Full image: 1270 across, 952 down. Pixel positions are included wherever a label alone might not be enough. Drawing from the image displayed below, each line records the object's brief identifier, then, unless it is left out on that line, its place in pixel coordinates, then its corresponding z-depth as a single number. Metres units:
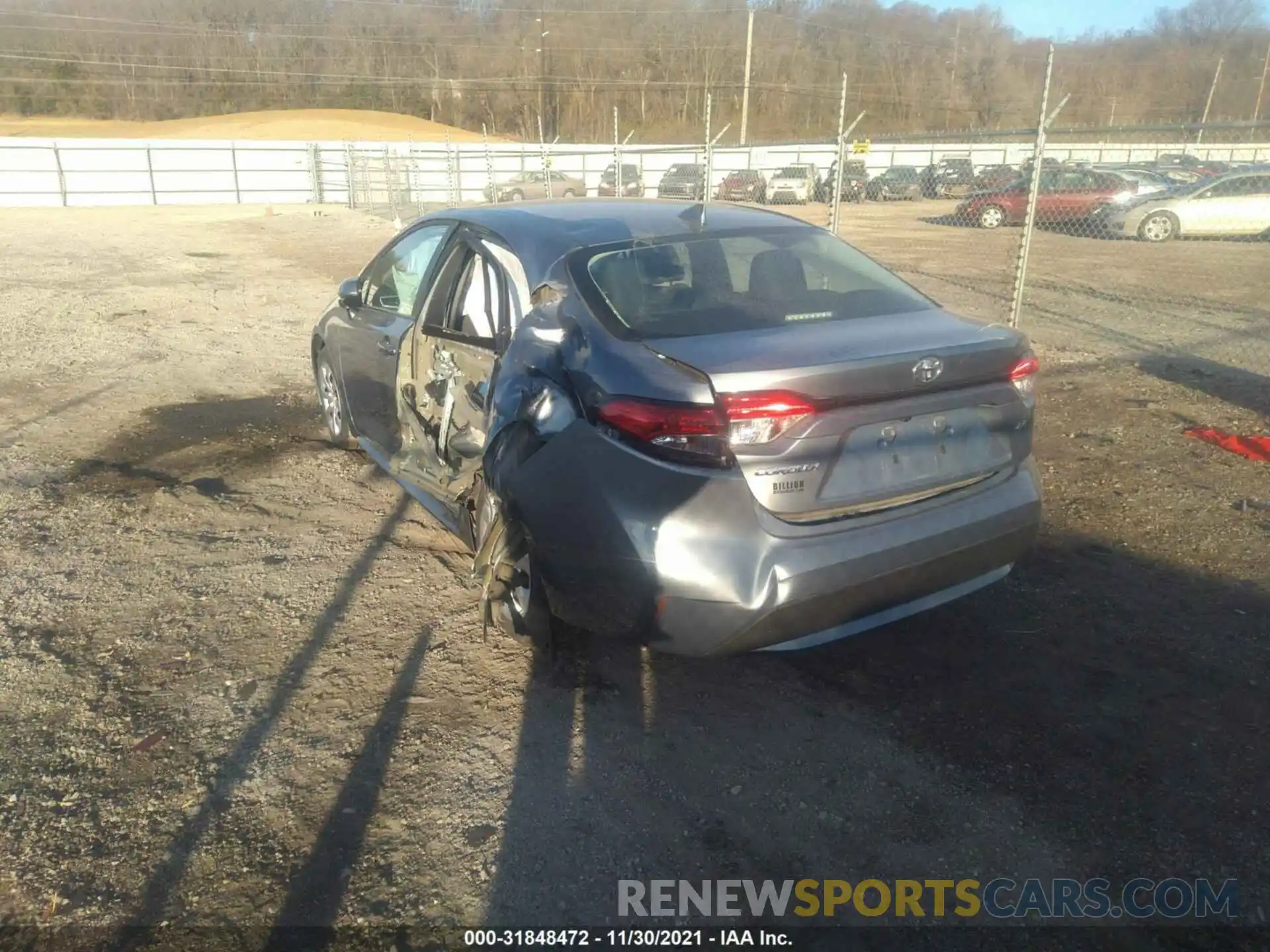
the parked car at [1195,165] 27.72
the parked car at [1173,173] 25.26
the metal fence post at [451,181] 21.61
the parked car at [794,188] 27.70
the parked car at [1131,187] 20.73
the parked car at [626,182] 27.59
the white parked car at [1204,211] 18.78
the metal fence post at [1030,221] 7.12
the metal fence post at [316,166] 31.61
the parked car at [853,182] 29.47
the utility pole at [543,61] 65.12
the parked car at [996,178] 24.92
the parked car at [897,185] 31.38
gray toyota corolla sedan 3.00
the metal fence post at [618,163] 14.34
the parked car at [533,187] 28.56
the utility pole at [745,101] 40.47
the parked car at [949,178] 27.83
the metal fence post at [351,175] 26.72
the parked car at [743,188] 27.12
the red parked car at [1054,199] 22.58
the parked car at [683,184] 22.70
